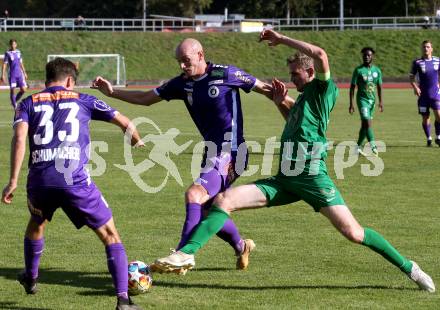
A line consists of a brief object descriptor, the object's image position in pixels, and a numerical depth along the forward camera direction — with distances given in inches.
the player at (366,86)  721.6
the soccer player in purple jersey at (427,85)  784.9
